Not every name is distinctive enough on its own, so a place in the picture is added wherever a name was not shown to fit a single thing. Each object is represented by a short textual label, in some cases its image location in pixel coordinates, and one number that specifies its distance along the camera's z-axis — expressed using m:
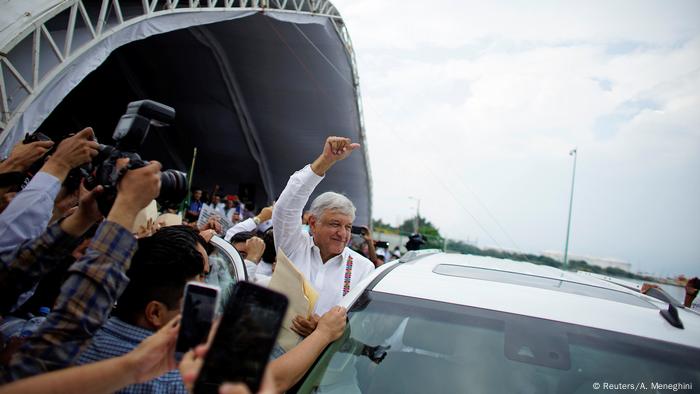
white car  1.50
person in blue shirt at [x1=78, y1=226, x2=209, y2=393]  1.22
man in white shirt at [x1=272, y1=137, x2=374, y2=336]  2.46
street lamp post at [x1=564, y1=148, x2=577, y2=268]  16.97
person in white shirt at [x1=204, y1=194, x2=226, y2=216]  12.07
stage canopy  5.24
